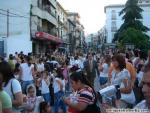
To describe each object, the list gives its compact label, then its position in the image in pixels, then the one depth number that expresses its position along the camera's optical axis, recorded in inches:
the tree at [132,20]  1043.9
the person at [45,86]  170.7
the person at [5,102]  70.8
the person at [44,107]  112.4
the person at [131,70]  118.2
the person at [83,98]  74.6
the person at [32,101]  109.5
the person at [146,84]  33.5
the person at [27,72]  203.1
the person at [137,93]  115.3
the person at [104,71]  218.5
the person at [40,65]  235.7
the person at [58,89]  162.5
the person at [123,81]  104.1
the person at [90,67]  253.4
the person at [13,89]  80.0
